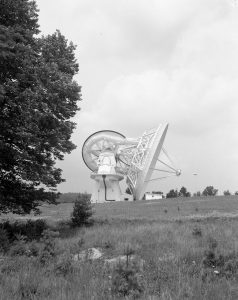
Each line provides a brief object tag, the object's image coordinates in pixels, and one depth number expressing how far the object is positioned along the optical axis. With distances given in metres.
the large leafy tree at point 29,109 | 18.78
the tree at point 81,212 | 23.47
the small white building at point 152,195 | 95.59
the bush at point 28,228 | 18.94
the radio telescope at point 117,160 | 77.81
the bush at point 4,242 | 14.27
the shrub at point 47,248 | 11.43
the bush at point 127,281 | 7.07
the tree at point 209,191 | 147.26
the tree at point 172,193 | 122.18
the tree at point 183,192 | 128.18
